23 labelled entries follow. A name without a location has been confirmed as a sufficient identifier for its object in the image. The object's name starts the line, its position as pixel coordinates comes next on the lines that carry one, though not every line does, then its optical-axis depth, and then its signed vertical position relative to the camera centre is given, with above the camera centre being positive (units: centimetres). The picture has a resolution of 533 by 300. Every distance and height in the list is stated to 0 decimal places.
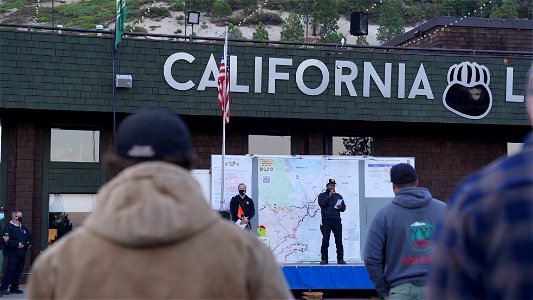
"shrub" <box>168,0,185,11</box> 11156 +1847
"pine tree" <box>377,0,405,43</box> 9938 +1505
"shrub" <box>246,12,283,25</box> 11038 +1675
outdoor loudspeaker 2659 +393
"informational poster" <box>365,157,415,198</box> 2123 -33
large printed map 2072 -88
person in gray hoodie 758 -66
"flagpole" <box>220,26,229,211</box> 2002 +114
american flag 2053 +163
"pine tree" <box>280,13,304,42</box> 9387 +1357
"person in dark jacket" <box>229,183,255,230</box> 2009 -99
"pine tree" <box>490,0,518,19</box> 8888 +1451
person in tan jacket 301 -30
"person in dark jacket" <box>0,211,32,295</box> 1956 -196
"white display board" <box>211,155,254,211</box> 2034 -33
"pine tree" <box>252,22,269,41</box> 8600 +1173
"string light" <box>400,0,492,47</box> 2650 +375
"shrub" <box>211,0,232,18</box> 10775 +1738
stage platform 1953 -243
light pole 2534 +387
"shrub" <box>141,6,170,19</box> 10818 +1706
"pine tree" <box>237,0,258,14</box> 11550 +1927
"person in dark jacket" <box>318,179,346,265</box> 2059 -129
